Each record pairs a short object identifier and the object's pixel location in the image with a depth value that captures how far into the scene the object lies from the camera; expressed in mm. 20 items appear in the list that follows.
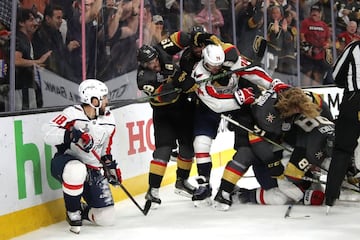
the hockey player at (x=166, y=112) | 8715
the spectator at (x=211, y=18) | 14049
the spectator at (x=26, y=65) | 8583
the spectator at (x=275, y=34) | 16513
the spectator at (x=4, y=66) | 8296
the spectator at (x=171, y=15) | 12754
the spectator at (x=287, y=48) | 17042
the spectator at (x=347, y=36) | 18267
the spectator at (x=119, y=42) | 10917
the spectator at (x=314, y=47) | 17677
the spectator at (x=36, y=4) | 8718
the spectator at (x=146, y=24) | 12111
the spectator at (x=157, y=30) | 12390
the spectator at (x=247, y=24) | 15182
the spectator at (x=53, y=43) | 9118
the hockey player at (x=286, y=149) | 8436
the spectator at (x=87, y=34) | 9971
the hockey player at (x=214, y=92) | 8730
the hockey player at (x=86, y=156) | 7532
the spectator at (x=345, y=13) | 18391
